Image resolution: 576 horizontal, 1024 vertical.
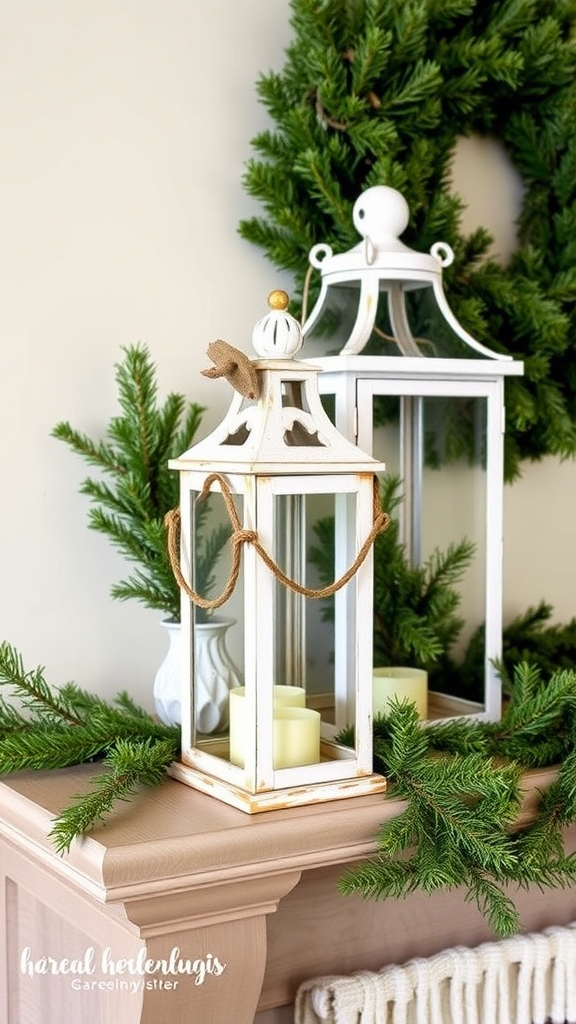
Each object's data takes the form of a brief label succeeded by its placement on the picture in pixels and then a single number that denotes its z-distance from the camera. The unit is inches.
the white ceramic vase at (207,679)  32.2
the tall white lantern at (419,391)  34.3
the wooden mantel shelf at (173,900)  26.5
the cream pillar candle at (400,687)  35.0
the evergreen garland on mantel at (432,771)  28.2
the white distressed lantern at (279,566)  28.5
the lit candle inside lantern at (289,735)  29.4
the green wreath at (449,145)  38.5
